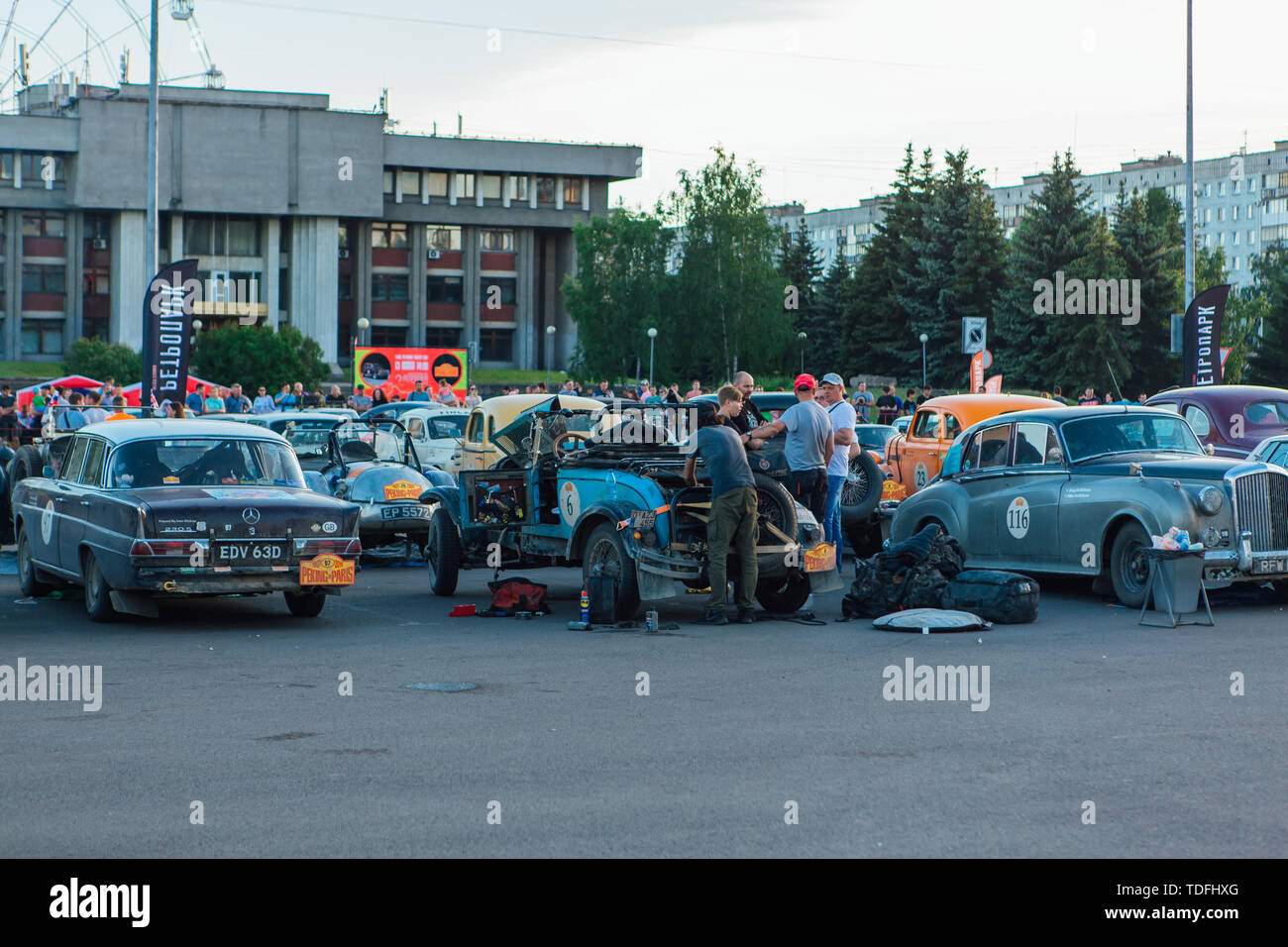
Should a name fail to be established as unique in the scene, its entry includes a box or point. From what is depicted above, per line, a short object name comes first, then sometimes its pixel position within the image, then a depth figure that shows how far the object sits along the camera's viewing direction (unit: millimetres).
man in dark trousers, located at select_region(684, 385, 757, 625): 13055
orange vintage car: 20672
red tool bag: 14195
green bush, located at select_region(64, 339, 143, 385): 75938
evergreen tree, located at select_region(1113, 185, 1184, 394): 66875
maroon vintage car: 19672
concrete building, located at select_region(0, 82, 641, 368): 91250
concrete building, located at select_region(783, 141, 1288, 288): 154375
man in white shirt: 16656
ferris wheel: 99750
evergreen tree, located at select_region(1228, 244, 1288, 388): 72625
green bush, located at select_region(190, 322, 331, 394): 73062
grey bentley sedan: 13602
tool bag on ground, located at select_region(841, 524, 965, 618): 13859
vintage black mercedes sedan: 12555
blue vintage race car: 13320
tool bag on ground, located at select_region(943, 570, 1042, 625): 13125
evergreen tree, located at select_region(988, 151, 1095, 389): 67000
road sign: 42844
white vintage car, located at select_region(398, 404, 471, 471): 26344
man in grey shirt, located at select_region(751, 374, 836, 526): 15422
